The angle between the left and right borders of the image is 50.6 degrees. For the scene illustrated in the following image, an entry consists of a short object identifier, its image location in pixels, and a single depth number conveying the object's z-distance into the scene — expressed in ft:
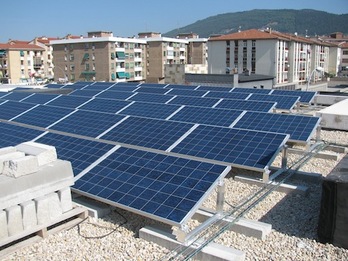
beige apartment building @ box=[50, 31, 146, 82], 257.34
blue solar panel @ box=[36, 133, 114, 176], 34.65
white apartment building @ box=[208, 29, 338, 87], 223.30
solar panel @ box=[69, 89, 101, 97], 94.73
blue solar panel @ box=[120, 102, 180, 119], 59.77
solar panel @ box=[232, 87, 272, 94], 93.10
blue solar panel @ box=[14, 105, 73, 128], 52.95
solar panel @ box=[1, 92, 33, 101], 79.65
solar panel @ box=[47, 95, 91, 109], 69.36
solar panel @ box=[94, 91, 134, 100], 87.75
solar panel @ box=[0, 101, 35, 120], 60.49
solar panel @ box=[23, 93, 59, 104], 73.61
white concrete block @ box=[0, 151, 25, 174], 27.78
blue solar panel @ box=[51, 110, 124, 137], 46.37
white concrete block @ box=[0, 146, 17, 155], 29.82
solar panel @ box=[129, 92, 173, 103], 80.60
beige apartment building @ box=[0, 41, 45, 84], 286.46
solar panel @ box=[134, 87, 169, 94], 97.32
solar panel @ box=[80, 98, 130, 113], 63.62
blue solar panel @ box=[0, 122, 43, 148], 43.29
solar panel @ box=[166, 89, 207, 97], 91.50
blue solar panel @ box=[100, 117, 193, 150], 41.50
